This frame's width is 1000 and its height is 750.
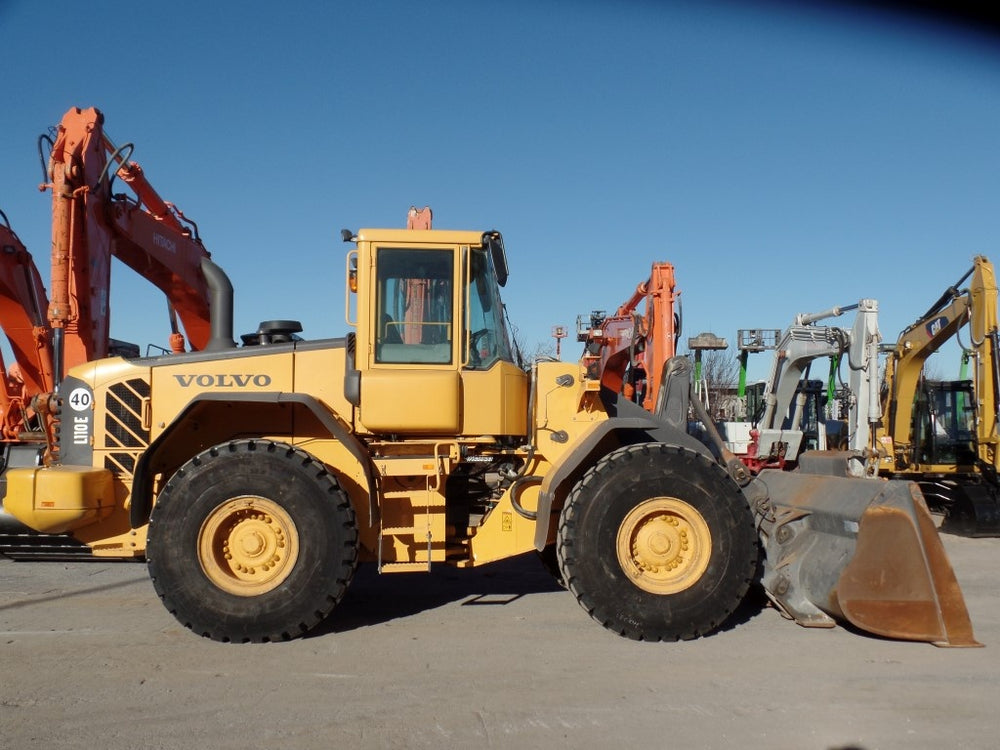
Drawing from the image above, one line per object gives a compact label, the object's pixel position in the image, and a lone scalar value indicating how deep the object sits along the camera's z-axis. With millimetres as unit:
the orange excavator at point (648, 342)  8594
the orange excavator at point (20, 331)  8953
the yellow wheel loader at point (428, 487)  4988
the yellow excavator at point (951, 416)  11016
